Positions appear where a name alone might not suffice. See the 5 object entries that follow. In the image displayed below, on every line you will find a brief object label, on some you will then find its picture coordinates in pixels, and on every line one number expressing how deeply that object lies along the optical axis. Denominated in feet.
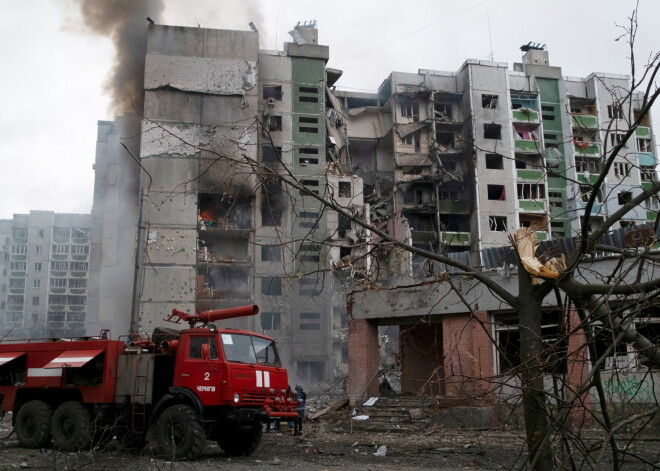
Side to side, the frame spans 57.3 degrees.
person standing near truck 56.54
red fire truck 37.86
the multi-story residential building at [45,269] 258.78
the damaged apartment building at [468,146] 155.74
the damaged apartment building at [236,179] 138.51
